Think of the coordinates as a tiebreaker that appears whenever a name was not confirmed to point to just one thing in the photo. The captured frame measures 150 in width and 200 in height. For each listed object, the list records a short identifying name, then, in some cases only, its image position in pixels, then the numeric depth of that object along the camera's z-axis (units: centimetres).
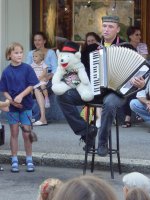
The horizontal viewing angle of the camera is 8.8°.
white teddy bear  1141
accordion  1106
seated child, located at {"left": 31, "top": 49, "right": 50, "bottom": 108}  1708
